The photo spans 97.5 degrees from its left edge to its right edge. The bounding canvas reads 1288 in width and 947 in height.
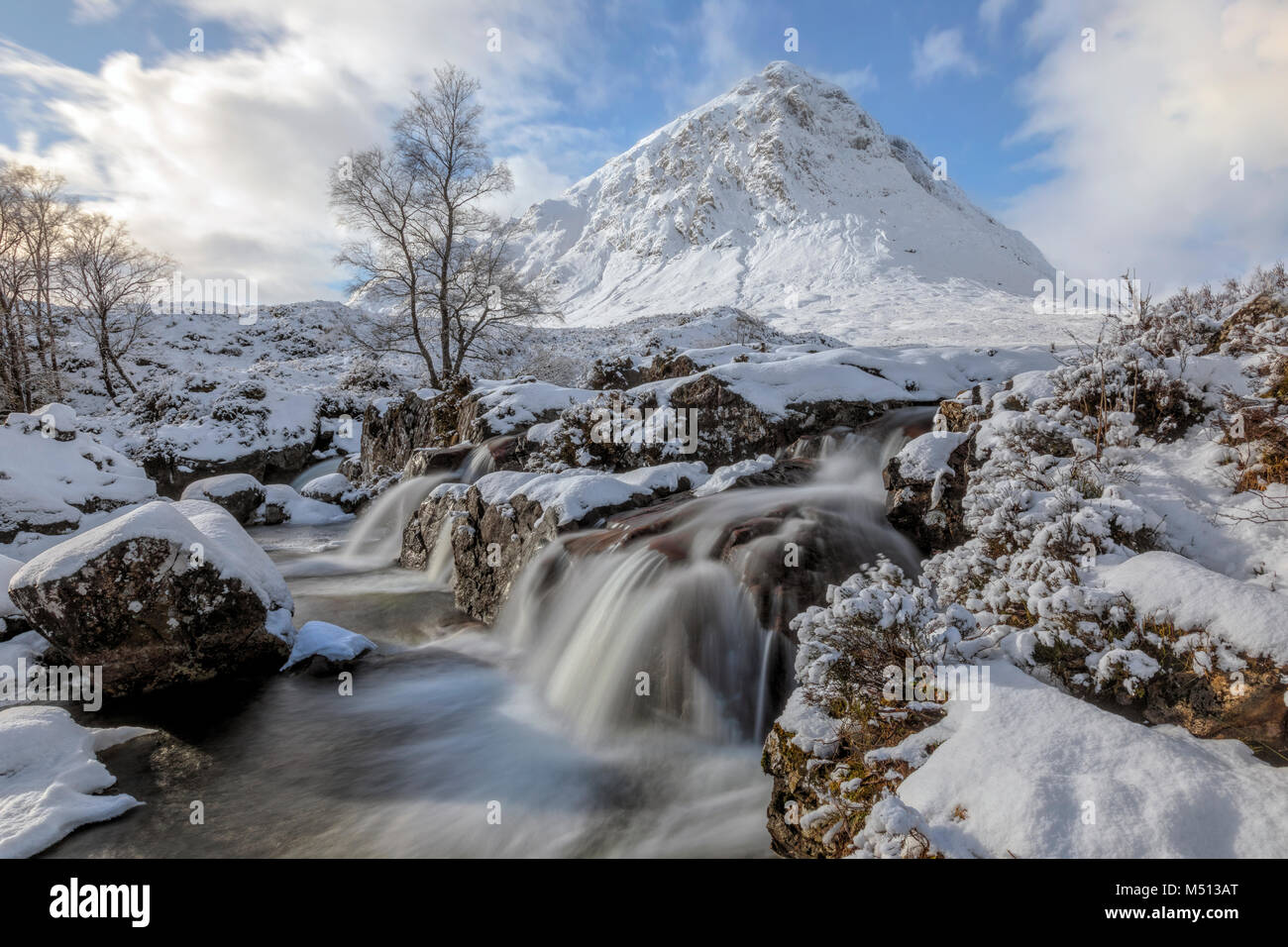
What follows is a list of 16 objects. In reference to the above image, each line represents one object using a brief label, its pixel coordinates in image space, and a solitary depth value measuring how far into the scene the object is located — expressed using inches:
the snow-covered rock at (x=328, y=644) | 299.8
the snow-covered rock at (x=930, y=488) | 263.4
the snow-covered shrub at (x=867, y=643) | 143.8
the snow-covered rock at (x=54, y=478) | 419.2
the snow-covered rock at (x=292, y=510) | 671.8
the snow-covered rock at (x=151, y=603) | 246.7
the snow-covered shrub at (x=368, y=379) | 1114.7
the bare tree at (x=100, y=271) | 983.6
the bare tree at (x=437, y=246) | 743.7
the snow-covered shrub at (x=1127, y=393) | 207.0
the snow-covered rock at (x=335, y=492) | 706.8
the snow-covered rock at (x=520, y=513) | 344.8
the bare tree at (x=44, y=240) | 861.2
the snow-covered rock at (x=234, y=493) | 657.6
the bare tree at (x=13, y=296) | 770.8
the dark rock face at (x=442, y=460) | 556.7
